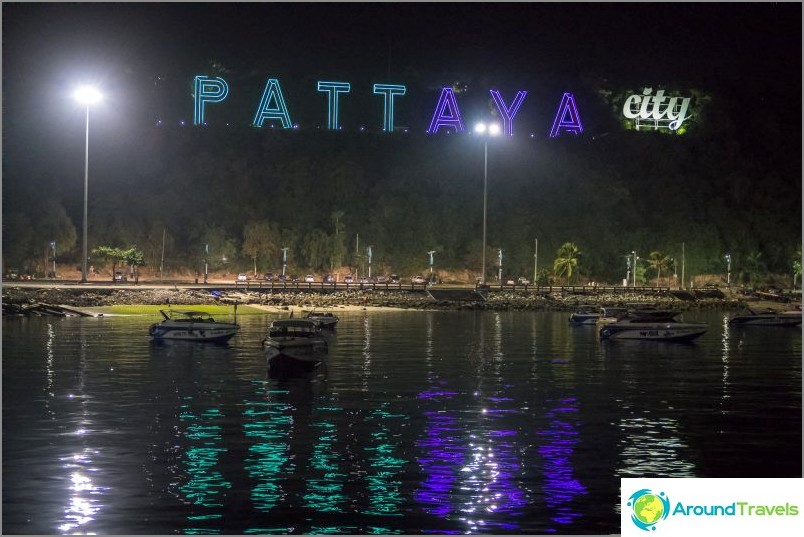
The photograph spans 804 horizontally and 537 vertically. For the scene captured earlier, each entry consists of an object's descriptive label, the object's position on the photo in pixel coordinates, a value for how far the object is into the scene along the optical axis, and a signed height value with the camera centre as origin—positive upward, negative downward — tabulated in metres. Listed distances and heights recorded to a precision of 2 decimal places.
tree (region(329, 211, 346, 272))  170.00 +3.66
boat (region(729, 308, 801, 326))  92.12 -3.16
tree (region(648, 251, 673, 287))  170.00 +3.09
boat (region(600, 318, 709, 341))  71.81 -3.42
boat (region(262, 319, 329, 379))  48.00 -3.62
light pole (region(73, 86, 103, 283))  98.19 +16.36
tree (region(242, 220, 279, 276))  170.75 +5.31
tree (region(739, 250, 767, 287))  179.75 +2.19
